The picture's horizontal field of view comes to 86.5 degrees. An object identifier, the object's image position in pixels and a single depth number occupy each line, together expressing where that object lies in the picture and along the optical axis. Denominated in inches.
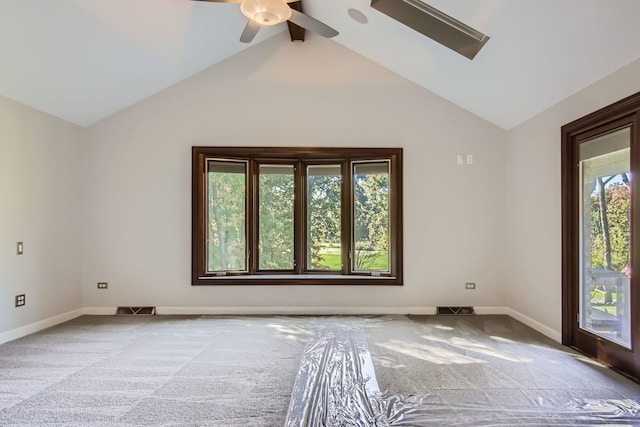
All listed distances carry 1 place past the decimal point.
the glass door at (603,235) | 101.4
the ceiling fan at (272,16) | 90.5
